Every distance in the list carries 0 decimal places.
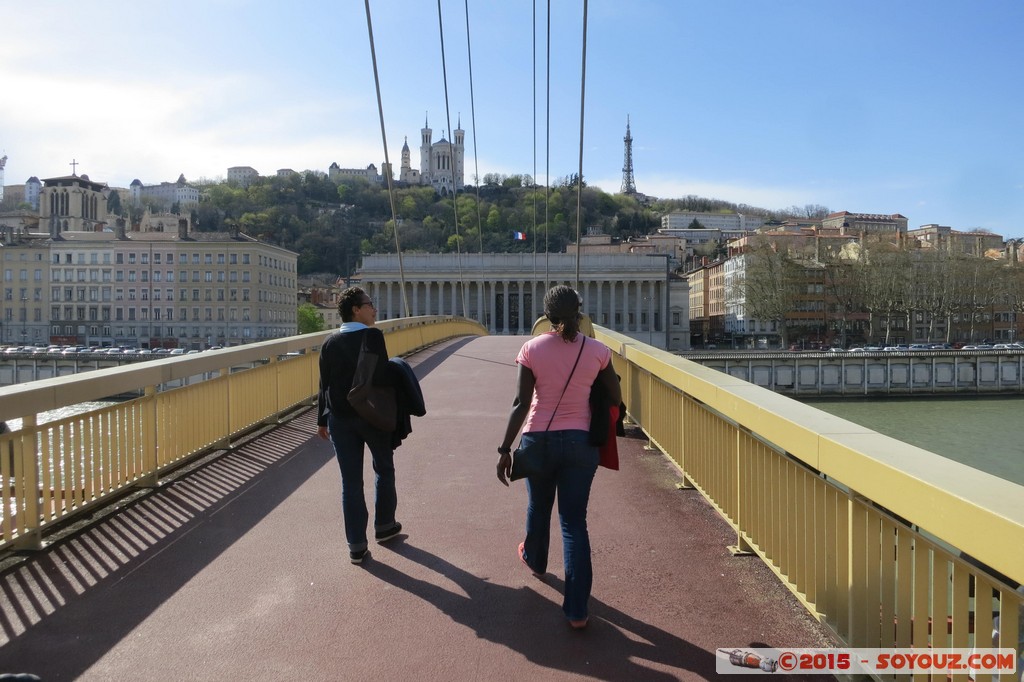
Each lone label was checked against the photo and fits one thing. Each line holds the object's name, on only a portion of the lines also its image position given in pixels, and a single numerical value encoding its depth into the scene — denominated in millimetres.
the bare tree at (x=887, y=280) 75500
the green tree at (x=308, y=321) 96562
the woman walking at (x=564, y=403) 3869
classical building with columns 100938
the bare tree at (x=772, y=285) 77500
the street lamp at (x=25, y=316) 86219
